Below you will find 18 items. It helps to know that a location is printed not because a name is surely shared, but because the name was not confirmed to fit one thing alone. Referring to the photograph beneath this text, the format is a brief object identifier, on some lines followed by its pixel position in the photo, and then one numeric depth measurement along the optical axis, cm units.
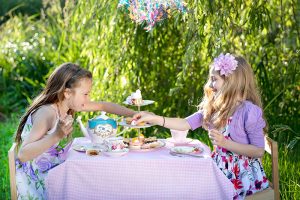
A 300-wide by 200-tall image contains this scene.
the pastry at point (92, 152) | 325
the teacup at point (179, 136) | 356
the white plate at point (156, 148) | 334
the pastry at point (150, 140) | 349
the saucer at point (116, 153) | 319
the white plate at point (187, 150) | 324
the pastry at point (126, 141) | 347
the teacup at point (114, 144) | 321
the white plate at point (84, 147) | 334
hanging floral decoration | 447
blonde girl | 338
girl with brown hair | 321
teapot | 348
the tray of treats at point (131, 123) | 347
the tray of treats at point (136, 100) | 348
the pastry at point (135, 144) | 338
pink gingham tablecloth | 313
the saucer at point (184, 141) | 355
